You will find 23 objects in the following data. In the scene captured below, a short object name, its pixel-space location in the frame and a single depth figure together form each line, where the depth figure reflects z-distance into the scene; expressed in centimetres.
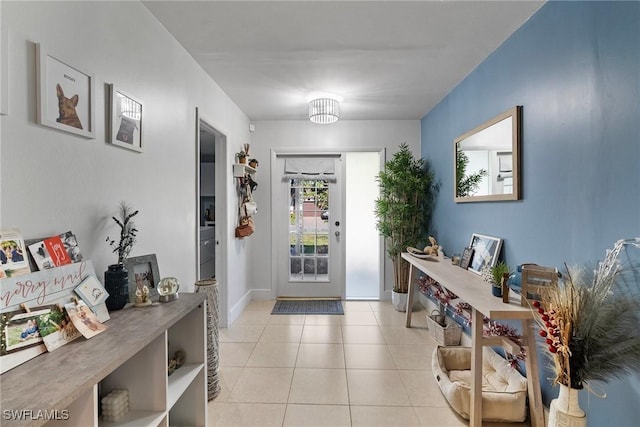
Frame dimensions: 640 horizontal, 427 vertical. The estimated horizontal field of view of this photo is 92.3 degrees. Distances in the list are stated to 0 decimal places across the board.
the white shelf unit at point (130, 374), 81
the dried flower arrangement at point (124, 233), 151
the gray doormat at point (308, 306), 384
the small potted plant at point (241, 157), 353
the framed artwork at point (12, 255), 96
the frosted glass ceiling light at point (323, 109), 322
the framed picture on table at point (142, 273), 158
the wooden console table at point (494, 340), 157
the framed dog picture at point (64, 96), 112
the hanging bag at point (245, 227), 356
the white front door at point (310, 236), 439
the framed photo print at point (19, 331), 90
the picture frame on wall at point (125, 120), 150
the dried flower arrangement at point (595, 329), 123
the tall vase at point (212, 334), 207
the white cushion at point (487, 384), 179
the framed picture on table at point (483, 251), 229
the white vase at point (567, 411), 124
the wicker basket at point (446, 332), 280
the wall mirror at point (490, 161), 208
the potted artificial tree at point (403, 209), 378
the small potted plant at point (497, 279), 176
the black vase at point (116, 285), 139
